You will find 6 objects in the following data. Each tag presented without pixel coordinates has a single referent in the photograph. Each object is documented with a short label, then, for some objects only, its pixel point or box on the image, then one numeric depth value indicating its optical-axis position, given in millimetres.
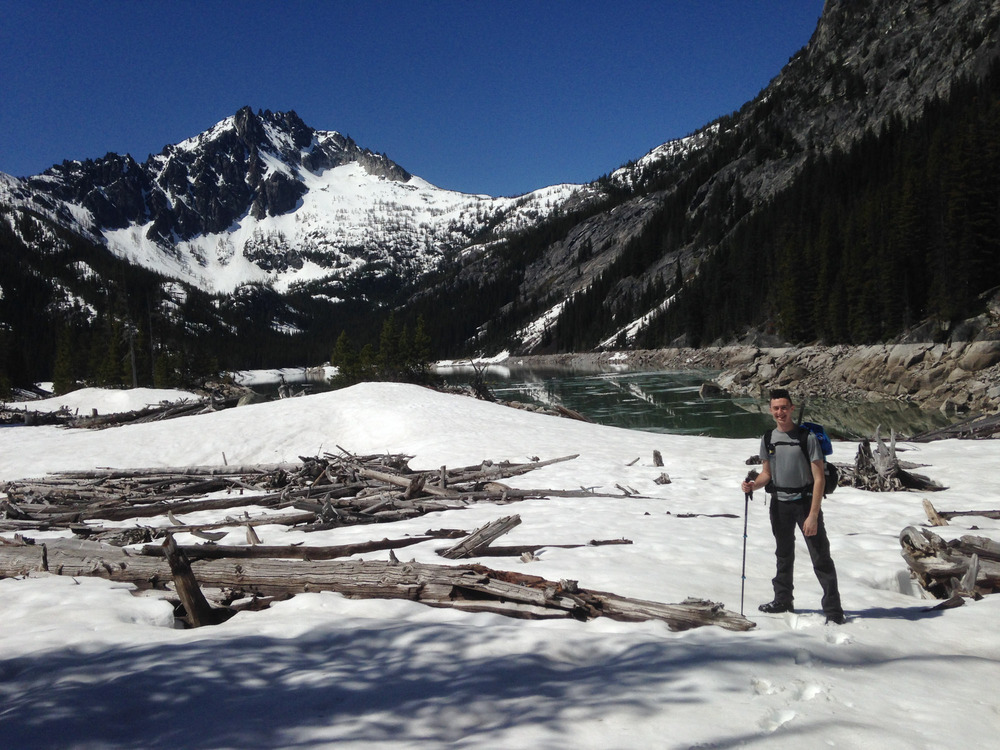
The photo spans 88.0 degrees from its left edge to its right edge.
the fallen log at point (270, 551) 5555
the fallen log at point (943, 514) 7749
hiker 4566
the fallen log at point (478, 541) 6621
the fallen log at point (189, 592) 4277
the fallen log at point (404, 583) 4426
